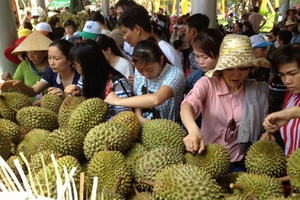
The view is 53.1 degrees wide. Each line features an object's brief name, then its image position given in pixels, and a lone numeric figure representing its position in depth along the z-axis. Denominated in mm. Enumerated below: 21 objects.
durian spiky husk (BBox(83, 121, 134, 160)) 1551
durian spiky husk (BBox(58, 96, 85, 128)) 2012
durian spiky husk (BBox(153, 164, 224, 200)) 1163
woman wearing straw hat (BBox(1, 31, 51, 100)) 3236
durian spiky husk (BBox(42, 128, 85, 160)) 1585
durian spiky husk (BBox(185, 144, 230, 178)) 1377
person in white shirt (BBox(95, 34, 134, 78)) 3012
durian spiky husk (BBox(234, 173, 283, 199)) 1244
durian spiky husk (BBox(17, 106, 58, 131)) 1990
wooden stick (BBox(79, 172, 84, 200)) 973
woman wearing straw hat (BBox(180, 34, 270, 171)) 1839
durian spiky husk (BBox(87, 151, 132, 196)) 1356
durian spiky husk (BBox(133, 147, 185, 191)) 1376
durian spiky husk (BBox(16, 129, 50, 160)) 1667
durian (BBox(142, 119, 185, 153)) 1608
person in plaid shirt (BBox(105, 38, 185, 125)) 2184
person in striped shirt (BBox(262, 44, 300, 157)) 1511
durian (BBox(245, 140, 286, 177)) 1412
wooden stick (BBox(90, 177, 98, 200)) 933
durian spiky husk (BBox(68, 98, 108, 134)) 1827
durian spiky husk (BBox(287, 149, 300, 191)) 1226
